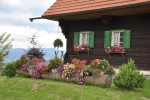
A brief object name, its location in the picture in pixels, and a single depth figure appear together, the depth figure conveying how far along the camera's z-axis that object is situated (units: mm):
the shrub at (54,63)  13969
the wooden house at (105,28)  16297
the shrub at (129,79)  11188
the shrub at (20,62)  16047
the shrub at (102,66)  12109
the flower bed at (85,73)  11953
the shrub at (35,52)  21662
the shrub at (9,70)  15828
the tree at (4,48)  18266
